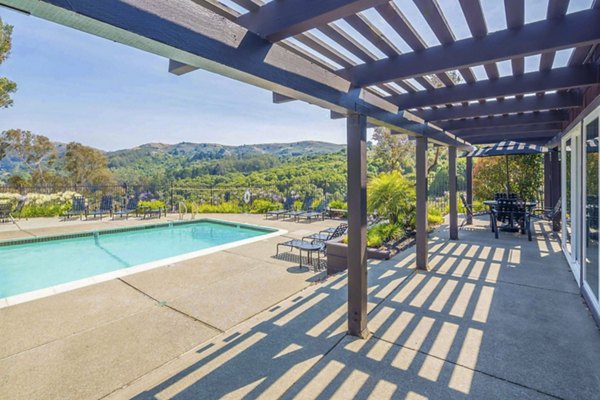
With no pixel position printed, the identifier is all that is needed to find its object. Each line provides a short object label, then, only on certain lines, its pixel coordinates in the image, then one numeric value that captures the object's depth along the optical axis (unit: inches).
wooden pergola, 57.6
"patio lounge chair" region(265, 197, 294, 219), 495.1
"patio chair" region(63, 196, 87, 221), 475.5
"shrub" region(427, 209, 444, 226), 360.2
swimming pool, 229.1
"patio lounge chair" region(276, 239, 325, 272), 234.9
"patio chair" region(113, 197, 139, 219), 497.0
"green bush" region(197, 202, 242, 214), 570.6
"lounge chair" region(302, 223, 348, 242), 262.8
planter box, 212.4
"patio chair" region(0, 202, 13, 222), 438.9
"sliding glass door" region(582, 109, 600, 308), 131.4
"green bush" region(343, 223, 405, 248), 250.2
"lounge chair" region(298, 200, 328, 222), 462.0
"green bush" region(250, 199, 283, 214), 558.5
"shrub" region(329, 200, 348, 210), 493.5
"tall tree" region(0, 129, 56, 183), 789.9
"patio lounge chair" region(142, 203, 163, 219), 507.1
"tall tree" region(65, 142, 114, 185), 922.1
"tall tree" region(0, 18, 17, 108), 436.1
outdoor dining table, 313.9
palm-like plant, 297.9
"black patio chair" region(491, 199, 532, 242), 300.5
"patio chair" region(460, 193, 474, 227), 356.2
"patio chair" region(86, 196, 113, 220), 505.3
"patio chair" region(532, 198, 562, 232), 295.2
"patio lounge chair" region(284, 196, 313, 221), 475.8
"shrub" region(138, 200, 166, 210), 527.3
